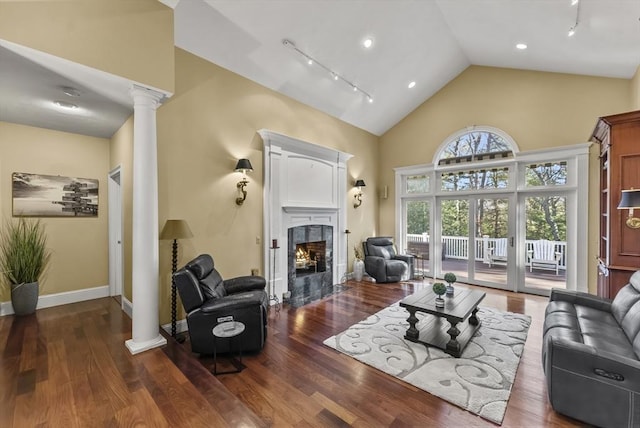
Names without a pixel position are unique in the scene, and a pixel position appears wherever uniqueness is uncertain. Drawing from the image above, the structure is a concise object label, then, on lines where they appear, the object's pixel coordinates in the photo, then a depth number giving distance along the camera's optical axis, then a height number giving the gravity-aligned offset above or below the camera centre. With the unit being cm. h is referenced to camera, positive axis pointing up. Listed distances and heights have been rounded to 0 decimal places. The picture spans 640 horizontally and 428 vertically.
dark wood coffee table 295 -131
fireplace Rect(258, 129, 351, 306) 457 -6
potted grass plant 381 -68
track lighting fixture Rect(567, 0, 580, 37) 308 +242
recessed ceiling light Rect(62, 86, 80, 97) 288 +135
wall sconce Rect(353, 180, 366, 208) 656 +37
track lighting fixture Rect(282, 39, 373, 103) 403 +253
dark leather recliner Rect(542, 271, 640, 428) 185 -116
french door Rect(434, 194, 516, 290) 558 -58
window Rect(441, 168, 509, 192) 564 +73
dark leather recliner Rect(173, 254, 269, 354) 280 -102
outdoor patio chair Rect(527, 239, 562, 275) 514 -85
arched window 554 +144
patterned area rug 231 -155
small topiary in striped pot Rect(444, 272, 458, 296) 356 -91
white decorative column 288 -6
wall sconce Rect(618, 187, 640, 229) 286 +13
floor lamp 317 -24
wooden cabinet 324 +29
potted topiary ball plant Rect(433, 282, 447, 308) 319 -94
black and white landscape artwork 400 +31
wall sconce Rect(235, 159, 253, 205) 396 +64
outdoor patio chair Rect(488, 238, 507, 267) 563 -85
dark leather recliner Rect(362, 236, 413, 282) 601 -110
